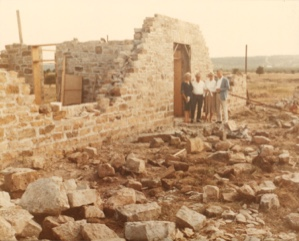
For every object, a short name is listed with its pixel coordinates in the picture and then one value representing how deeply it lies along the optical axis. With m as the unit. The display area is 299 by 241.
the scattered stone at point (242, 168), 7.61
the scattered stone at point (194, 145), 9.53
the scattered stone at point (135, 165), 7.64
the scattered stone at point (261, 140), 10.67
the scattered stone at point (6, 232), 4.14
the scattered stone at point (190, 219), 5.30
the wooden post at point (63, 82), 14.17
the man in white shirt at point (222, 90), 13.48
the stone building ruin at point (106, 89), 8.10
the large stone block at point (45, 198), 5.09
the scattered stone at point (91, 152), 9.05
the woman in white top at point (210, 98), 14.07
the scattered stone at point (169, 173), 7.42
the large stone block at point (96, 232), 4.63
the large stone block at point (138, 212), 5.41
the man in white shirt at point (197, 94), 13.73
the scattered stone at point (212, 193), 6.36
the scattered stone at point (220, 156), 8.67
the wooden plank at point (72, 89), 14.20
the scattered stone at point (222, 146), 9.89
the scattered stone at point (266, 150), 8.87
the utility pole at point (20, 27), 17.33
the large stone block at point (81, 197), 5.41
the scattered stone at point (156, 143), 10.25
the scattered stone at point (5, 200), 5.05
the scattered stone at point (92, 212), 5.41
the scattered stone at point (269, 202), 5.89
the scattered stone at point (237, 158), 8.46
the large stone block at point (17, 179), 6.27
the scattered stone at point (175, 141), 10.36
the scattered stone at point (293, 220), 5.32
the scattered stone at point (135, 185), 6.82
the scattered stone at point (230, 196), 6.29
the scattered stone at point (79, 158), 8.49
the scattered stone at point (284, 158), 8.44
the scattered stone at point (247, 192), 6.23
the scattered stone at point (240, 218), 5.54
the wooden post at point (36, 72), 14.32
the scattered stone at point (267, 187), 6.32
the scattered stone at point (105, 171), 7.45
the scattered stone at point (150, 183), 6.98
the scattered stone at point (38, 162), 7.84
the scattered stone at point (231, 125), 12.08
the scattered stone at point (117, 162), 7.77
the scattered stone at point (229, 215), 5.66
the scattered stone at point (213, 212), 5.76
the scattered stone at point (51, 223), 4.83
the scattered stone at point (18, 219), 4.56
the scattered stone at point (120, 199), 5.73
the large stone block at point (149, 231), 4.78
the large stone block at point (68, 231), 4.67
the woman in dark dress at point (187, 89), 13.43
